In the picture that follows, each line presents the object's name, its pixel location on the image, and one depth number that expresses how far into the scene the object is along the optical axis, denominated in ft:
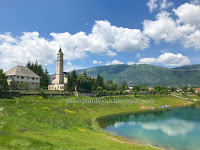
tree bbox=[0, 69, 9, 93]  179.89
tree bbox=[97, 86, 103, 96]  324.82
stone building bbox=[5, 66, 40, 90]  239.30
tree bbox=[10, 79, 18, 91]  218.30
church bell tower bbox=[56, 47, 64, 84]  359.05
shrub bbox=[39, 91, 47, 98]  226.58
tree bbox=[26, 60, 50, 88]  305.90
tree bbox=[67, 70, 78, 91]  319.80
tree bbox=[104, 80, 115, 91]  402.07
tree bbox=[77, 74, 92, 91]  321.52
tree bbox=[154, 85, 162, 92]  469.12
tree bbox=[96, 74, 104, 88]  364.34
